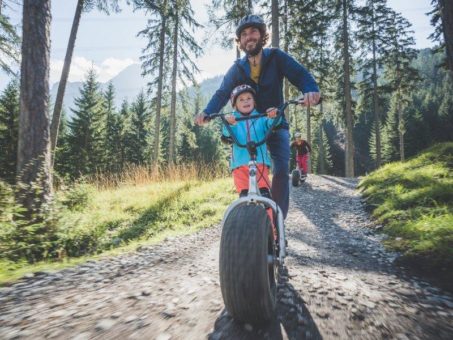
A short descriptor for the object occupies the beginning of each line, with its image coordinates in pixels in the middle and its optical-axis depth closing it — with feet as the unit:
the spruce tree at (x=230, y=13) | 55.06
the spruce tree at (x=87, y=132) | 112.98
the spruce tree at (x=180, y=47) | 63.72
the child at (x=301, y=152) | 41.90
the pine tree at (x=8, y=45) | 42.60
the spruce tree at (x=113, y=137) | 138.87
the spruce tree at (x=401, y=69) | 91.61
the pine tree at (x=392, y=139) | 187.42
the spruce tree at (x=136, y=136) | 144.97
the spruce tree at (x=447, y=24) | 14.23
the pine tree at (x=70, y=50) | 42.91
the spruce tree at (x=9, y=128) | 69.76
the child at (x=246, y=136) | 9.62
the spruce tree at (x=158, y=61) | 63.67
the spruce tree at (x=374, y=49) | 81.30
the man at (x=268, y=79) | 10.62
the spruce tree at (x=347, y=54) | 69.67
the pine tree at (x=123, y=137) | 145.07
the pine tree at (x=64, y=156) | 107.24
